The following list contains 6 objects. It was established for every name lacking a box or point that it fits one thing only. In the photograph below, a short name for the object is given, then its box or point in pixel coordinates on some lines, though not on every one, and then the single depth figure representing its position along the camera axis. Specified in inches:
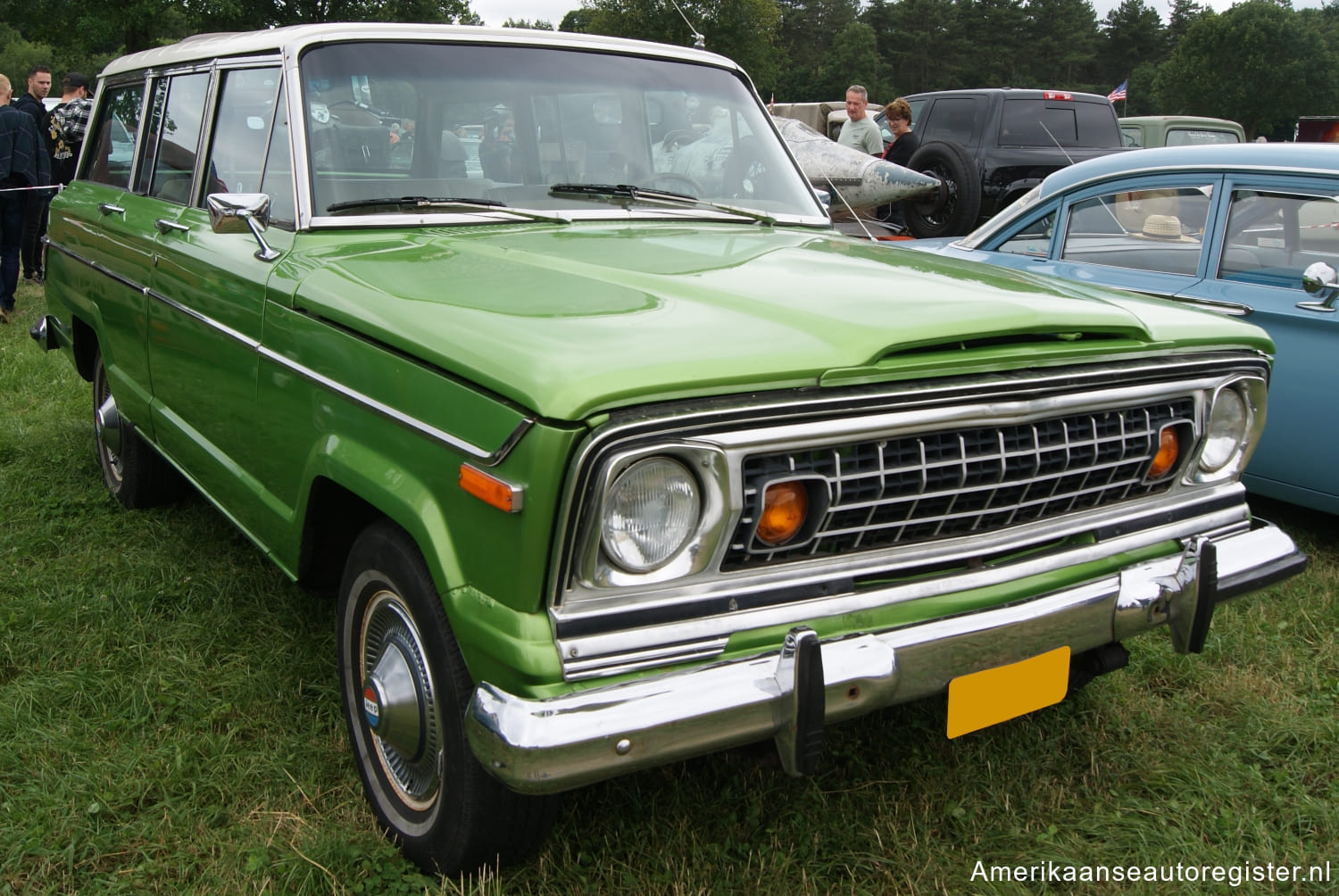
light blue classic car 156.3
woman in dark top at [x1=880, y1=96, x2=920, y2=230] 393.1
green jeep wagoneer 69.7
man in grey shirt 413.4
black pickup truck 405.1
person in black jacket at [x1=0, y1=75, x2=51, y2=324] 326.3
